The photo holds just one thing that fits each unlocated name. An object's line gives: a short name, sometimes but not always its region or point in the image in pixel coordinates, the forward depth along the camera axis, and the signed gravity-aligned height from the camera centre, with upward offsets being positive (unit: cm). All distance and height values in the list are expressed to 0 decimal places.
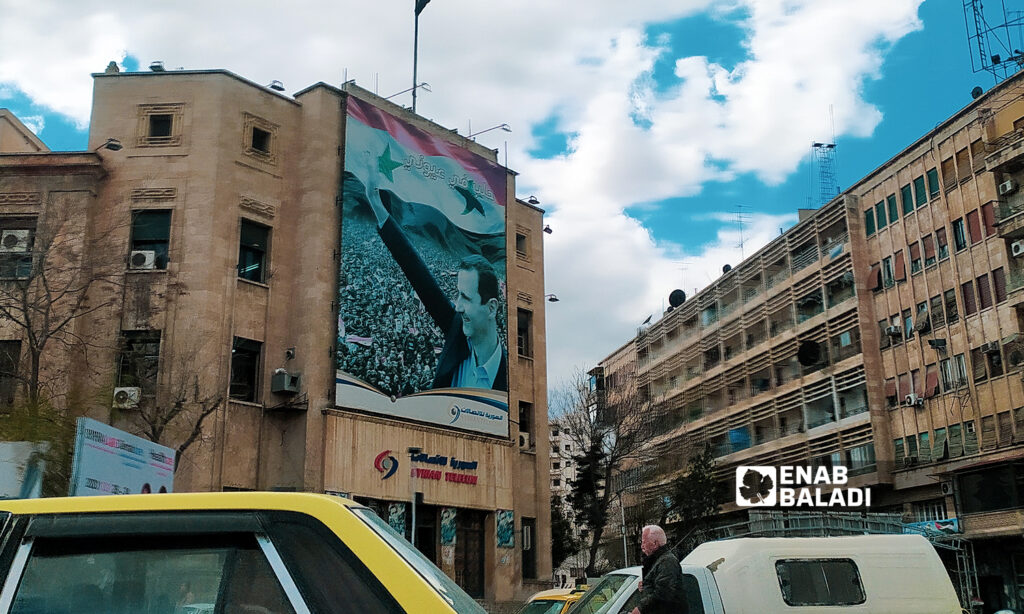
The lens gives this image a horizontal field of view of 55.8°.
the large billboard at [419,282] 2880 +874
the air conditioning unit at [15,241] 2611 +875
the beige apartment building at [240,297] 2598 +743
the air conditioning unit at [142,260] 2709 +845
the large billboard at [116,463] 823 +99
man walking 739 -20
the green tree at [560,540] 4962 +121
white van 847 -16
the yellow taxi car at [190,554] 279 +5
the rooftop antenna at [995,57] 3759 +1900
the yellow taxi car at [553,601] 1292 -49
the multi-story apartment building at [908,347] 3666 +940
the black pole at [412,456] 2776 +319
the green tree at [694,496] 4984 +331
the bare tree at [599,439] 3956 +507
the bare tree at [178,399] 2420 +431
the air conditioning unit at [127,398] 2442 +427
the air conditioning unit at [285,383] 2681 +503
